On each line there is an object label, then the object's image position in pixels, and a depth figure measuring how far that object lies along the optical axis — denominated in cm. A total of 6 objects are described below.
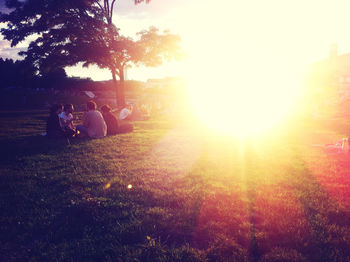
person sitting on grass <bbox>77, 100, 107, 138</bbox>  988
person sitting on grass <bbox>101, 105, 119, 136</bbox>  1123
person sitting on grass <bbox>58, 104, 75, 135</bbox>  1052
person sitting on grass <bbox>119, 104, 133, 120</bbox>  1733
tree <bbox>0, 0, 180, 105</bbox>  2067
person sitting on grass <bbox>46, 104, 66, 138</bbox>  977
